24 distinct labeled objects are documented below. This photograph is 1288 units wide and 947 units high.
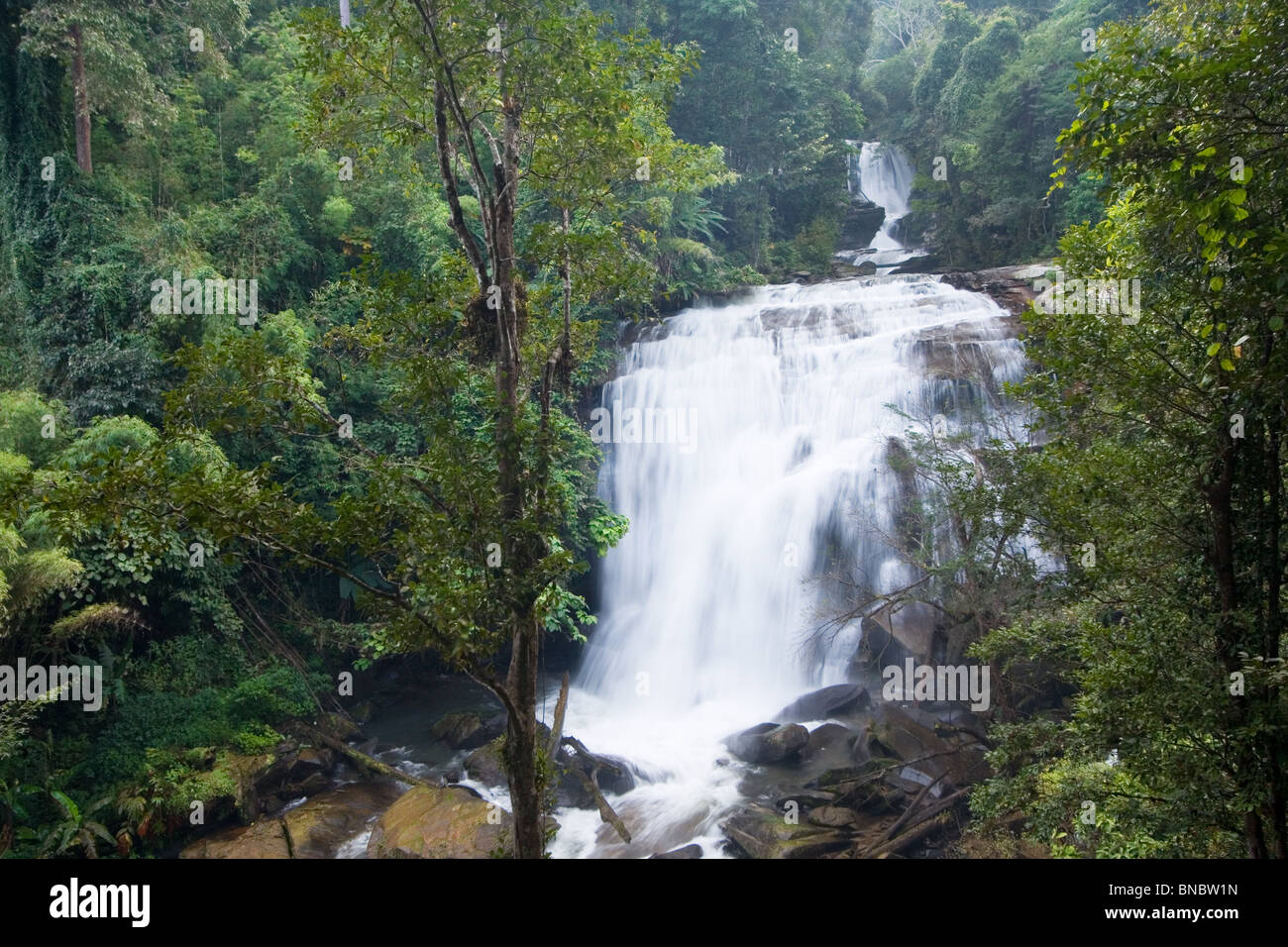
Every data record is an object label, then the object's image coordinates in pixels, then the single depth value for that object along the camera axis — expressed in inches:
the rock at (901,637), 530.3
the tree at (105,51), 573.9
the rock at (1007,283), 757.3
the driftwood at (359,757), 498.3
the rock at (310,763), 494.9
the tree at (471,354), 191.0
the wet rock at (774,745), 501.7
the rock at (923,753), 418.9
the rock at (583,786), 479.5
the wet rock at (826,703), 552.1
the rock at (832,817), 413.7
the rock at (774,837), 397.7
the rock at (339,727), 544.4
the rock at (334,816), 429.4
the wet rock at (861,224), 1256.8
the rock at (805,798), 435.2
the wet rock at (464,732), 553.0
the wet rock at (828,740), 507.2
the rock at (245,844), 416.5
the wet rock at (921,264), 1076.5
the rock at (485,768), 494.6
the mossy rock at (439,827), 395.5
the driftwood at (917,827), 386.0
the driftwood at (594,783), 419.8
